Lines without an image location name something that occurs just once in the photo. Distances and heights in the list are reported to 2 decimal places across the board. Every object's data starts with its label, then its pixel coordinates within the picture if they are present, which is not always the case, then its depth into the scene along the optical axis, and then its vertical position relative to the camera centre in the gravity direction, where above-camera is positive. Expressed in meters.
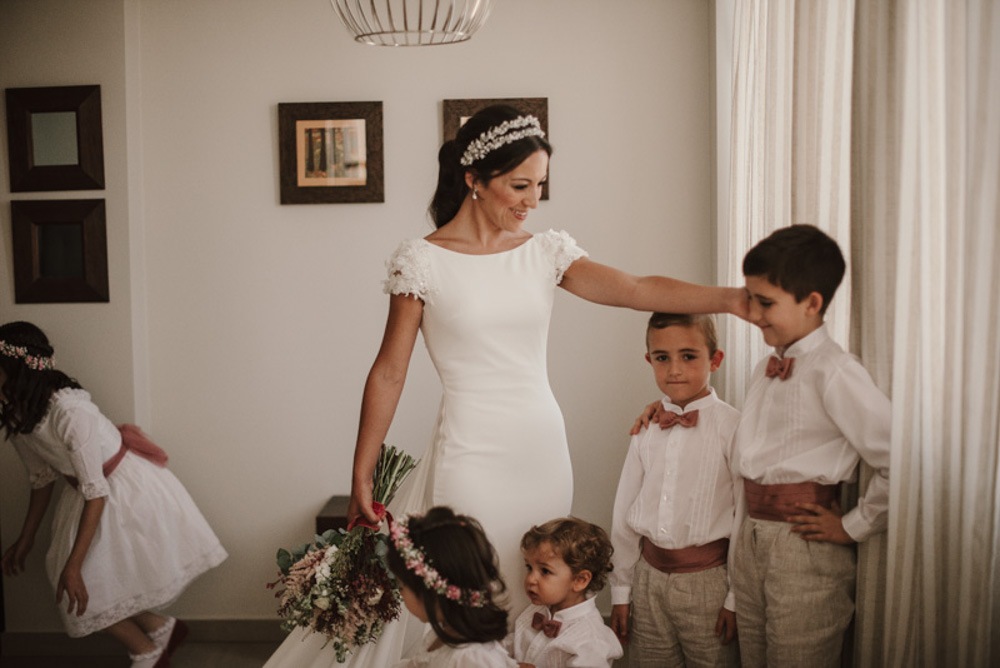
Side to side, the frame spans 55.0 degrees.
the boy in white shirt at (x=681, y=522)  2.36 -0.63
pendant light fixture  2.39 +0.65
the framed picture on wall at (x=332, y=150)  3.91 +0.51
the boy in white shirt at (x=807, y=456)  2.03 -0.41
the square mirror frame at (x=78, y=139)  3.87 +0.56
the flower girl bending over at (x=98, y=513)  3.54 -0.91
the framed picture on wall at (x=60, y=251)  3.91 +0.11
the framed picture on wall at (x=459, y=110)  3.89 +0.66
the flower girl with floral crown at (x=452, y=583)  1.99 -0.64
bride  2.37 -0.14
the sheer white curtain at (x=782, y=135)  2.26 +0.36
